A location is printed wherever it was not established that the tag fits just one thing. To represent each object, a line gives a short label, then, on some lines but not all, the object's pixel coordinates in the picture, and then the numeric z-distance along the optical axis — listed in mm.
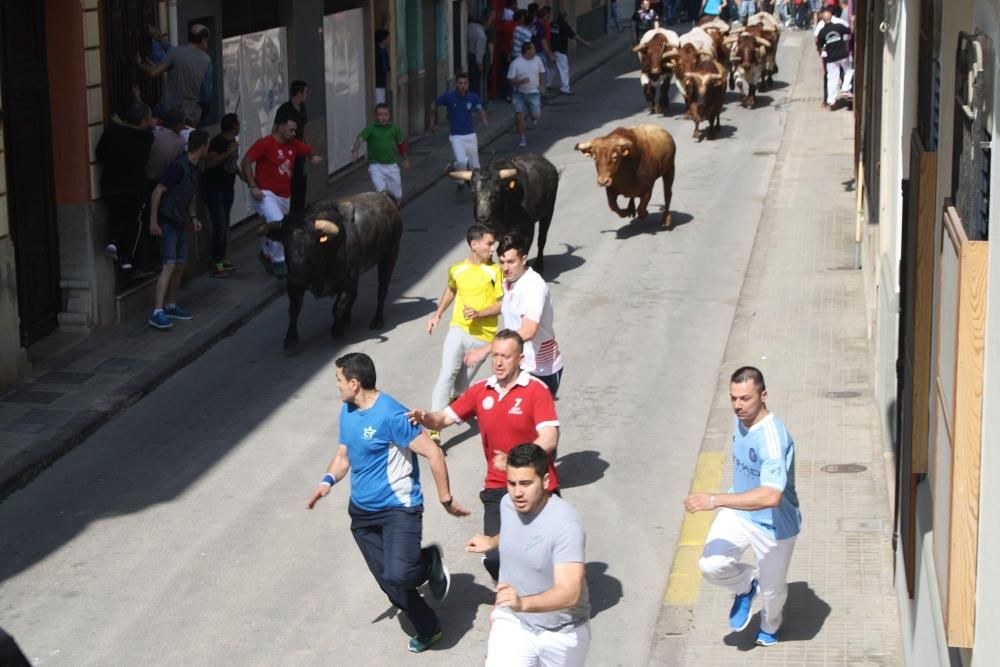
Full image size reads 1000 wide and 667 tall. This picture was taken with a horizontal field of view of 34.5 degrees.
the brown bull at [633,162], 20453
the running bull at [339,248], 15750
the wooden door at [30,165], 15430
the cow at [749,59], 31781
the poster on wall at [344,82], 24769
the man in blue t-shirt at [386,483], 9383
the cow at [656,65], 30939
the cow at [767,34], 33250
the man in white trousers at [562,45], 35250
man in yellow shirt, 12672
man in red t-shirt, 18328
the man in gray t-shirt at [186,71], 17875
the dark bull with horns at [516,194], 17844
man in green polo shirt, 20734
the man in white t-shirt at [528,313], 11602
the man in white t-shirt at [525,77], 28891
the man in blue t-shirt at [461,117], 23500
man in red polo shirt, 9453
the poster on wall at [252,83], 20734
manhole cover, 12250
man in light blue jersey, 8719
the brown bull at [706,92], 27625
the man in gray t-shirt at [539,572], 7492
